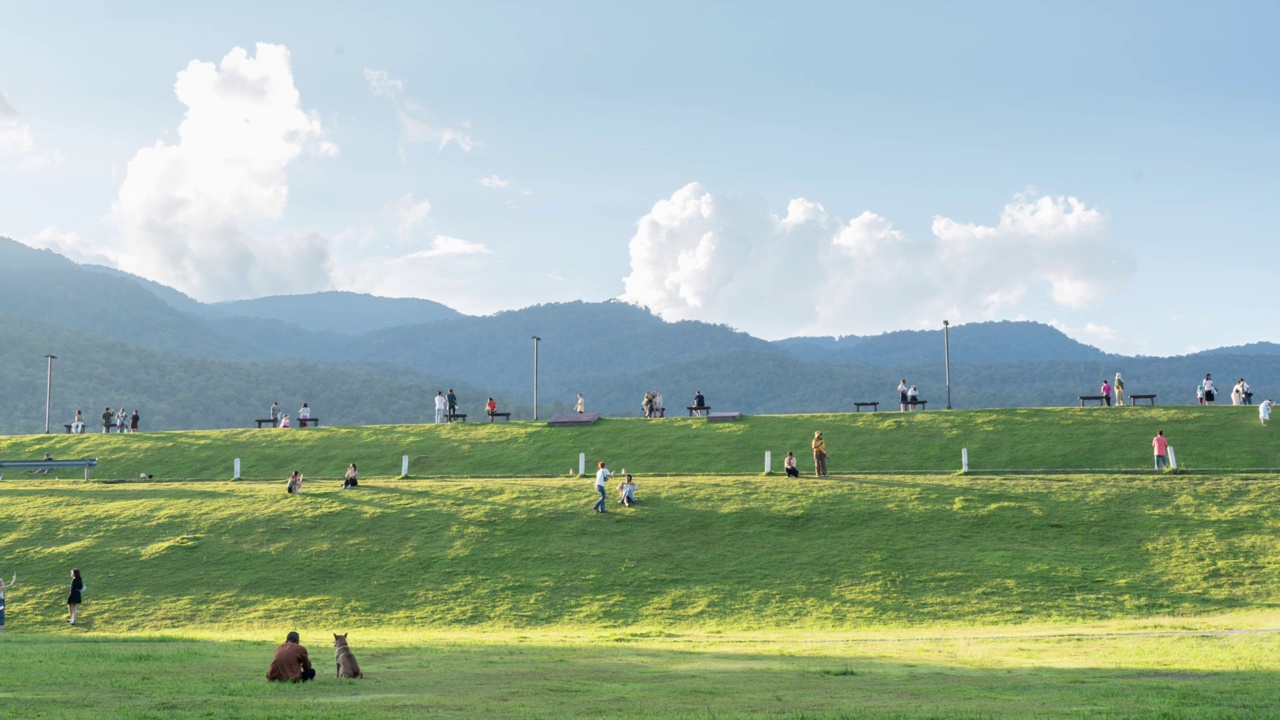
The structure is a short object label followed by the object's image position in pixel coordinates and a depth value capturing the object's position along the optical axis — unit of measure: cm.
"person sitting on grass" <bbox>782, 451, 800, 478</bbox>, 5009
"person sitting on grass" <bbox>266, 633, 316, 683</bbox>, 1869
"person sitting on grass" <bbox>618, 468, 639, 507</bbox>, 4541
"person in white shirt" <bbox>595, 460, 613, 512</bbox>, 4409
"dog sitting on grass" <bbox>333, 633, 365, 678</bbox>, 1923
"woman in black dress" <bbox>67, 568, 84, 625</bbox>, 3388
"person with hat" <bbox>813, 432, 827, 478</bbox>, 4912
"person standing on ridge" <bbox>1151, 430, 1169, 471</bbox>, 4806
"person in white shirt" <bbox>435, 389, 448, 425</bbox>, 7481
